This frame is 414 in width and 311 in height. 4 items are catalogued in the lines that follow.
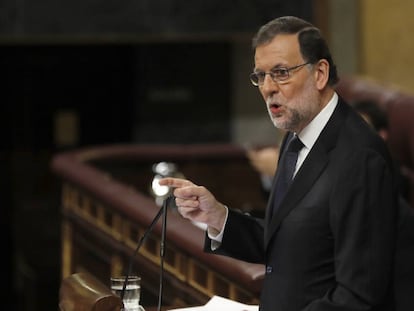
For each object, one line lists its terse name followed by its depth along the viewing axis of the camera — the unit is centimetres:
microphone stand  544
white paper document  577
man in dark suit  476
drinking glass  562
